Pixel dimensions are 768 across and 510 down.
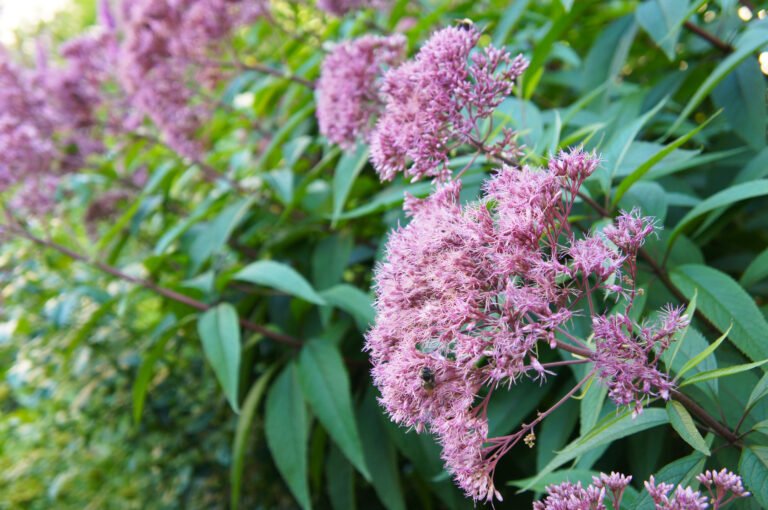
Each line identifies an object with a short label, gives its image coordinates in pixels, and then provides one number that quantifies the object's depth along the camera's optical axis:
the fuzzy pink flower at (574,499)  0.62
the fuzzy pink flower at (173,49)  1.10
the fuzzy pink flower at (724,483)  0.62
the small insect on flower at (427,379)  0.66
